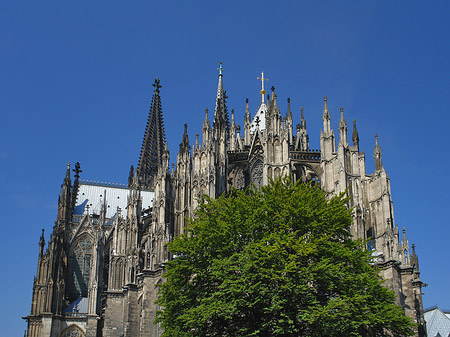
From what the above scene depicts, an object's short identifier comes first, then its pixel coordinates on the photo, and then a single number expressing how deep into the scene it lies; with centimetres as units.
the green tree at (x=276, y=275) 2661
